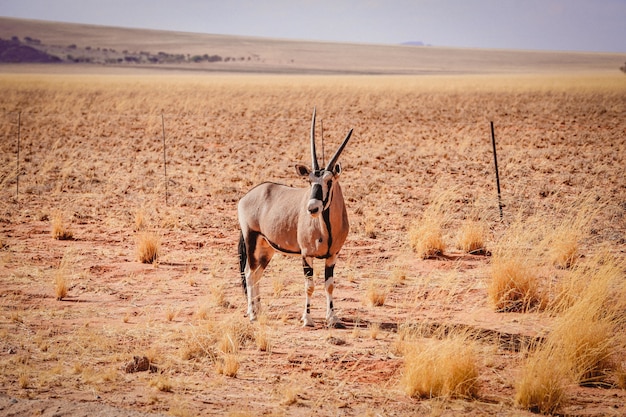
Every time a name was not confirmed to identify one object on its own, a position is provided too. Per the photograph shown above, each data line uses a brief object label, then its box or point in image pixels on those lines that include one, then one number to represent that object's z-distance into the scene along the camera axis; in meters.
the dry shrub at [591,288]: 13.27
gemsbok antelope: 14.24
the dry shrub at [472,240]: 21.16
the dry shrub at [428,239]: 20.80
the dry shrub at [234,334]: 13.18
